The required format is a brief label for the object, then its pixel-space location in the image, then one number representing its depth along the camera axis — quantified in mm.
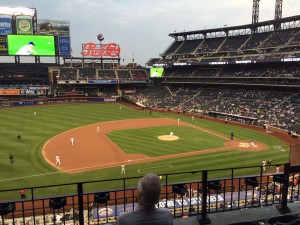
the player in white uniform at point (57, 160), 27359
